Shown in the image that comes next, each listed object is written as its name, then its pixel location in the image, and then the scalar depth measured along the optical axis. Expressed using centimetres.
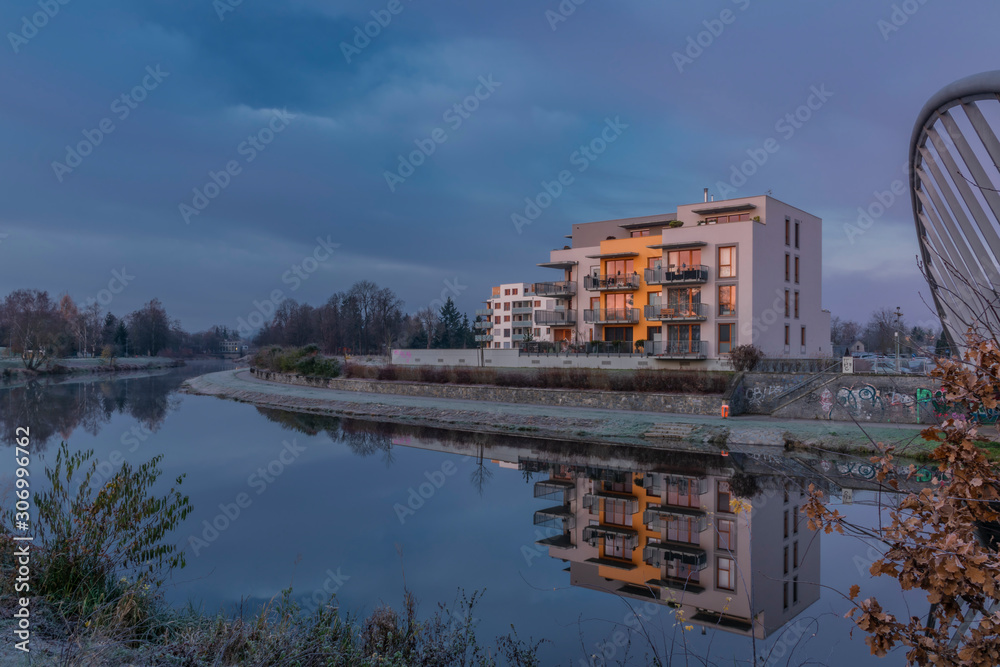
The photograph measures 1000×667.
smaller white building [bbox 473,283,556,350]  10544
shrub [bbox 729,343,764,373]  3161
